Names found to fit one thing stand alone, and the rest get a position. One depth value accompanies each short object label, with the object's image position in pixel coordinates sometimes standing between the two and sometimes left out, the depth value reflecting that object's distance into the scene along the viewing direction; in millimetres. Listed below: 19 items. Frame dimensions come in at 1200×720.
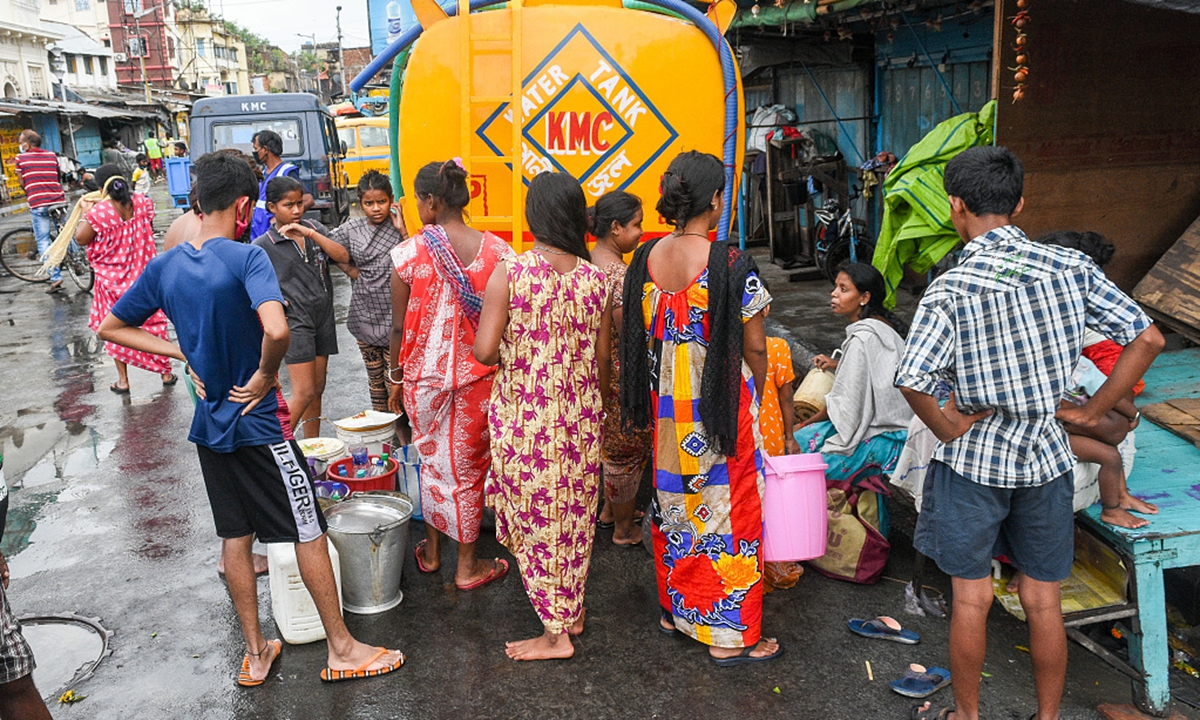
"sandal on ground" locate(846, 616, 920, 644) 3357
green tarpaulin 4980
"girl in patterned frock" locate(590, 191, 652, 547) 3811
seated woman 3783
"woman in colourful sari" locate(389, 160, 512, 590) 3609
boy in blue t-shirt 2975
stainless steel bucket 3635
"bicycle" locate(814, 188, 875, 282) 8695
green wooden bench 2912
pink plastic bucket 3301
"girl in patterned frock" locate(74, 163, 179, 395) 6875
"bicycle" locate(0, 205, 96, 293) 11812
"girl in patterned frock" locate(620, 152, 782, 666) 3023
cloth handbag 3719
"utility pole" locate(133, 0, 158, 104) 50069
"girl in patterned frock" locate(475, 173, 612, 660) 3100
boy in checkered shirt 2463
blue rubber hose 4324
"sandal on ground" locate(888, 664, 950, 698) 3035
